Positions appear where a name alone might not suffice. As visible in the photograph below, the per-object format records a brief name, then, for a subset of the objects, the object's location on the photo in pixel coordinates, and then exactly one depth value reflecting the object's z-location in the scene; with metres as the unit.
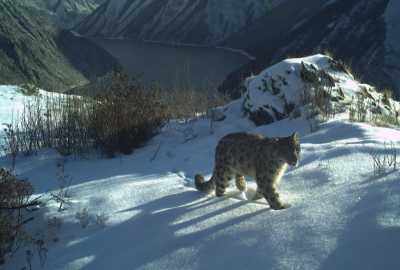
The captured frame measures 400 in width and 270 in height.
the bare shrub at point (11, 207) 4.57
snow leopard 4.70
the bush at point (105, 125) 7.64
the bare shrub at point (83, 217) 4.91
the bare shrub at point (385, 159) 4.91
